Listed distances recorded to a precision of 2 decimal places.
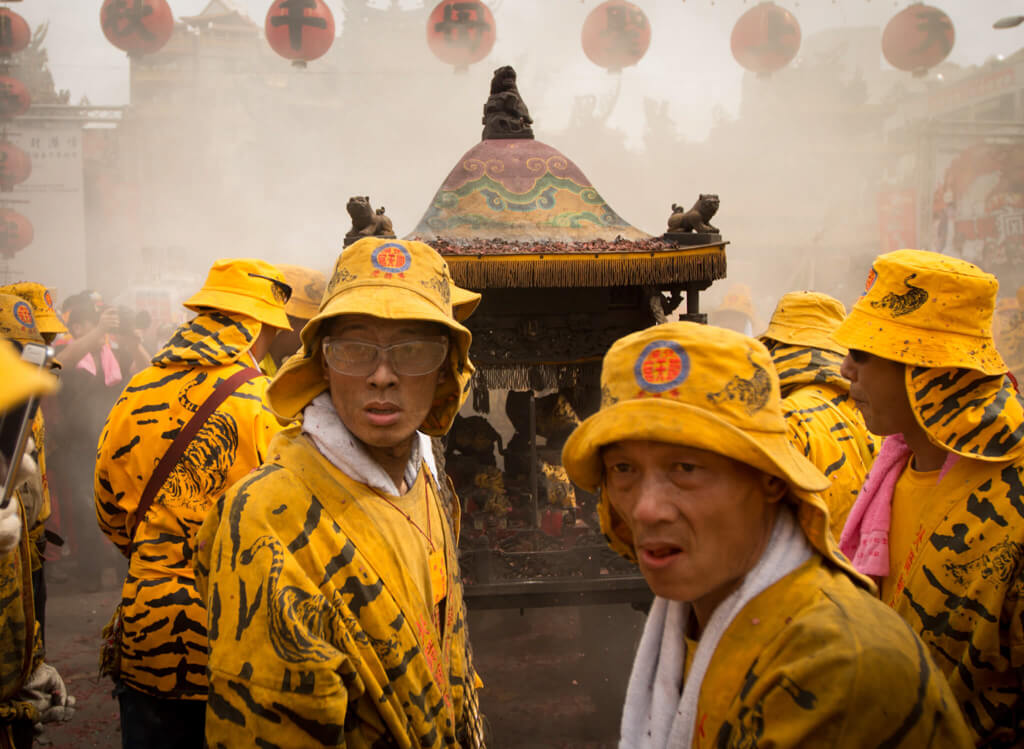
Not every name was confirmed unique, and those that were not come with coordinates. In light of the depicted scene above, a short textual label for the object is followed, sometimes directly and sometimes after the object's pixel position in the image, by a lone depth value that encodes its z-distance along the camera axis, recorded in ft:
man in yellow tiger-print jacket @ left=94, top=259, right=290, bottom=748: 8.92
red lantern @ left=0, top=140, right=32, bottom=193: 48.38
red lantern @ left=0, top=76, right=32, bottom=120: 46.57
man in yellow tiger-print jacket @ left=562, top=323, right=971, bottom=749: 4.04
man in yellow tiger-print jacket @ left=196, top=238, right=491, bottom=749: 5.12
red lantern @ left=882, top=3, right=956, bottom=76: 34.35
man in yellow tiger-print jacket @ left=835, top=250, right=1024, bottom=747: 6.37
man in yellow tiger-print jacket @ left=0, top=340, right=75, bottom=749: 9.71
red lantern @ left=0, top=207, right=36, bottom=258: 49.57
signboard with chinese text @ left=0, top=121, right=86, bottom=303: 54.85
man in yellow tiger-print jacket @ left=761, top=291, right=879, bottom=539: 10.31
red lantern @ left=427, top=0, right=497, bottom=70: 33.96
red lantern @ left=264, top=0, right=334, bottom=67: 33.24
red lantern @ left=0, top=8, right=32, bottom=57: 41.09
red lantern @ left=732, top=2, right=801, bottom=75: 35.83
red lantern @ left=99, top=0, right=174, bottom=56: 35.29
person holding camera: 23.82
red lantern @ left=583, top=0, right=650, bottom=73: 35.63
